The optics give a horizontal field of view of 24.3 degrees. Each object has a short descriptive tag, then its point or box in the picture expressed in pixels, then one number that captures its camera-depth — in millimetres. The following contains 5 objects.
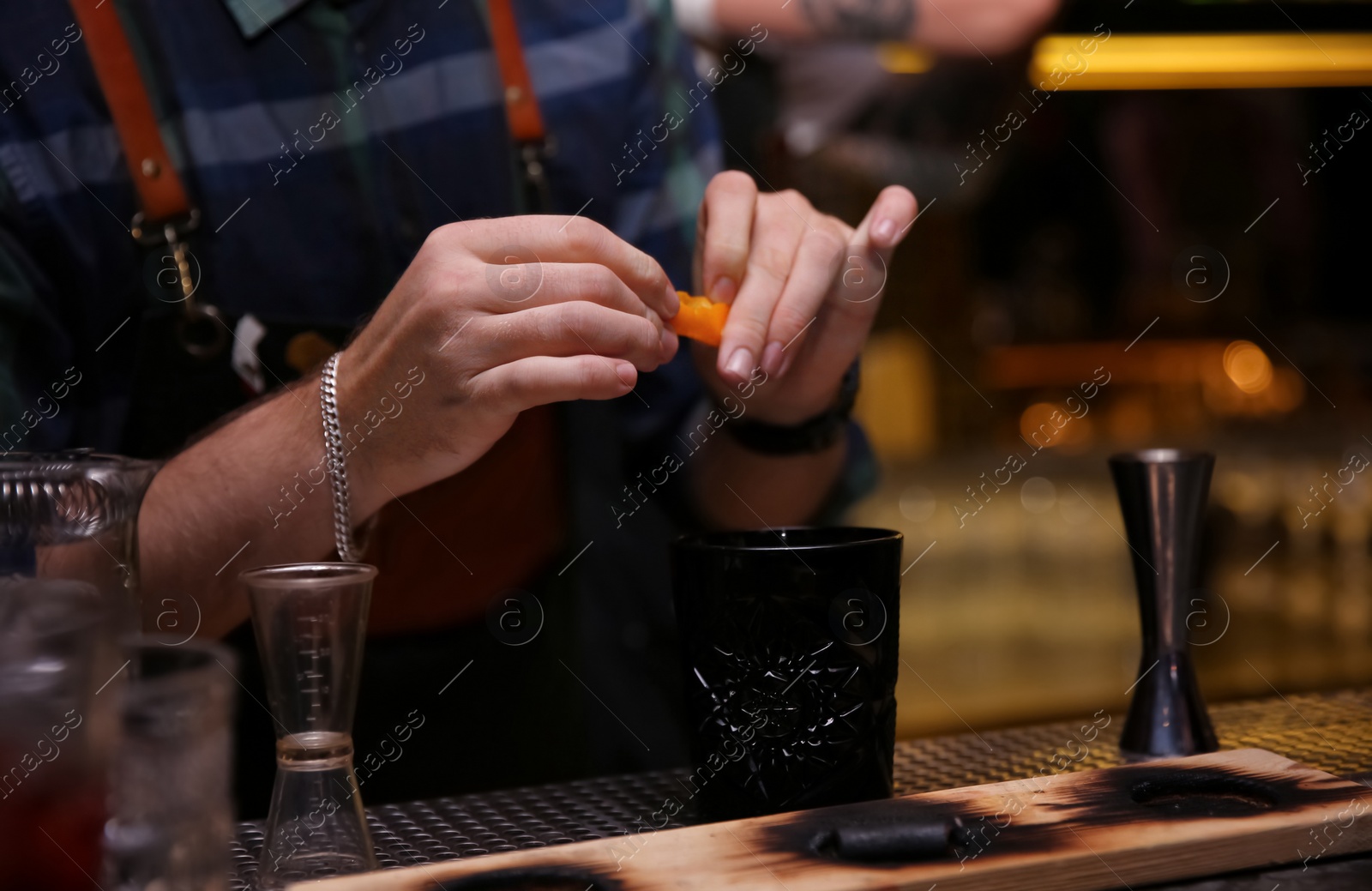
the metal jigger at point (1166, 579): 1188
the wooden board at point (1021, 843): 1043
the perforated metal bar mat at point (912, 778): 1121
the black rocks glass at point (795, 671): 1101
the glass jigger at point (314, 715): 1065
